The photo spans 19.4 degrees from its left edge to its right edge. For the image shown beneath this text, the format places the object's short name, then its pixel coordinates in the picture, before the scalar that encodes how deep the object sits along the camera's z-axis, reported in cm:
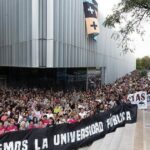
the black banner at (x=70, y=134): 1041
